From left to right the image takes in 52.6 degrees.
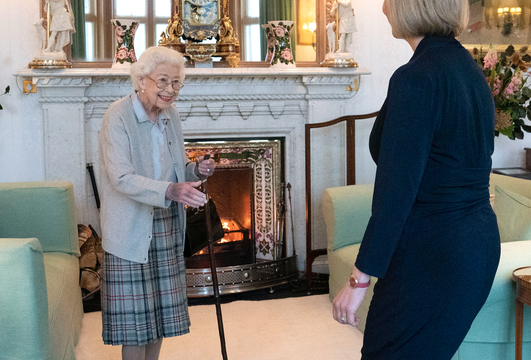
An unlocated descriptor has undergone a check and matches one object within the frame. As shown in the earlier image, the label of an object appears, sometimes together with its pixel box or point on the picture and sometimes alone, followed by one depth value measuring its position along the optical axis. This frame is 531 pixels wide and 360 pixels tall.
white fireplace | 3.52
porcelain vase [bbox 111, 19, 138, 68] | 3.47
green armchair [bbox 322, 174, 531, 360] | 2.03
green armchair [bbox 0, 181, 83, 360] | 1.67
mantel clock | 3.65
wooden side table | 1.83
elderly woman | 1.91
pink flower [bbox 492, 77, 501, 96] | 3.46
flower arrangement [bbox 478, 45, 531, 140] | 3.43
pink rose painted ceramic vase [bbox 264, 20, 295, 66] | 3.61
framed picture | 4.12
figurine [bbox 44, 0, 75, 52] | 3.33
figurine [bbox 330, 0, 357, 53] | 3.63
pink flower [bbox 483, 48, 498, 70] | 3.43
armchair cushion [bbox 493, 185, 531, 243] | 2.29
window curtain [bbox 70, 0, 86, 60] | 3.59
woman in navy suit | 1.12
